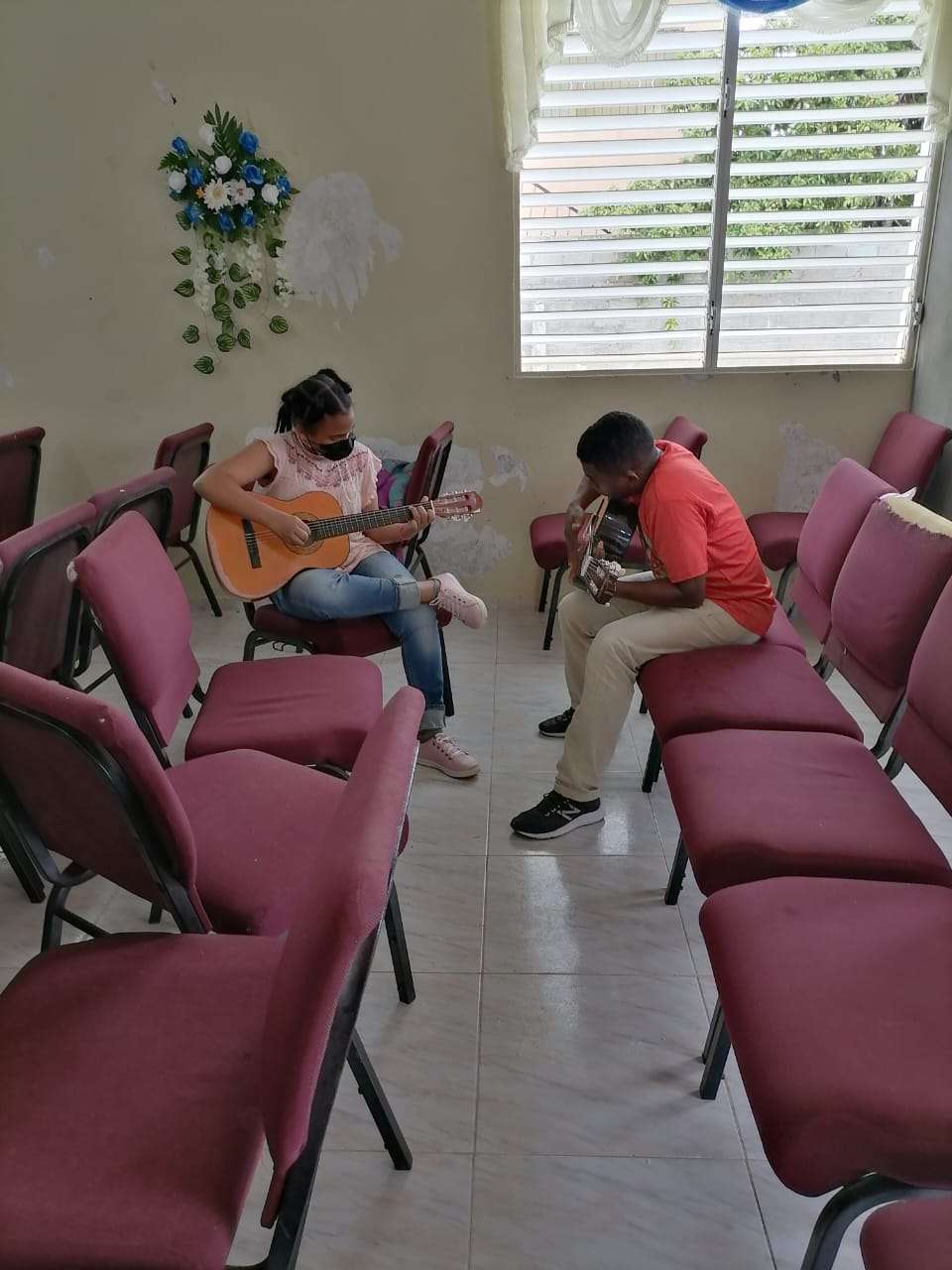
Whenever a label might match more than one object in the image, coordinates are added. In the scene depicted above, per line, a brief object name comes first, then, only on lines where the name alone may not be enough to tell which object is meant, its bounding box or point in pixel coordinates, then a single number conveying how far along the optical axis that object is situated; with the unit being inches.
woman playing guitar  100.0
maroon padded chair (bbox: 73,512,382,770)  67.7
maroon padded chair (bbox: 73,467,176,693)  89.5
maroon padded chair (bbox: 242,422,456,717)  98.0
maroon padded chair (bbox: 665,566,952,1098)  59.5
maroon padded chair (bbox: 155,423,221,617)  128.0
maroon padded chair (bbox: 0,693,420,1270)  35.7
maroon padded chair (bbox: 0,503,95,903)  76.0
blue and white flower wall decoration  132.0
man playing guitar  86.9
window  122.8
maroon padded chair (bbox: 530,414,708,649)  124.2
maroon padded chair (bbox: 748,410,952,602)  124.1
